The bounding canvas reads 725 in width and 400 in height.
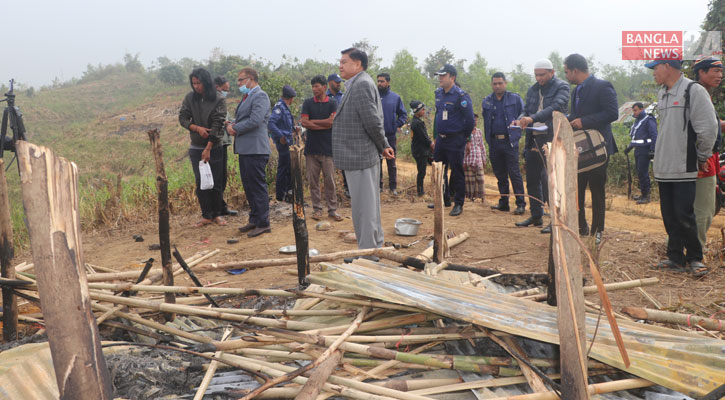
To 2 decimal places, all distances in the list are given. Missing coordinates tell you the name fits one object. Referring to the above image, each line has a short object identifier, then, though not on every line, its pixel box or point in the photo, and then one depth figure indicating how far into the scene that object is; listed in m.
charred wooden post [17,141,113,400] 1.31
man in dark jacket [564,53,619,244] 4.71
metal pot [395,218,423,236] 5.89
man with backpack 3.75
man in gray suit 4.12
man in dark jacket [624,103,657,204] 8.58
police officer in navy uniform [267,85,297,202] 7.05
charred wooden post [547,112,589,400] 1.56
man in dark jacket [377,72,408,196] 7.60
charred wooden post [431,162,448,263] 3.36
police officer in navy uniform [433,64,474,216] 6.51
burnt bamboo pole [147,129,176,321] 2.81
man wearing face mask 5.69
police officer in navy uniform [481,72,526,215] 6.48
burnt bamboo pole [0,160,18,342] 2.50
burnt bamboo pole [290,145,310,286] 3.05
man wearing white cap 5.30
